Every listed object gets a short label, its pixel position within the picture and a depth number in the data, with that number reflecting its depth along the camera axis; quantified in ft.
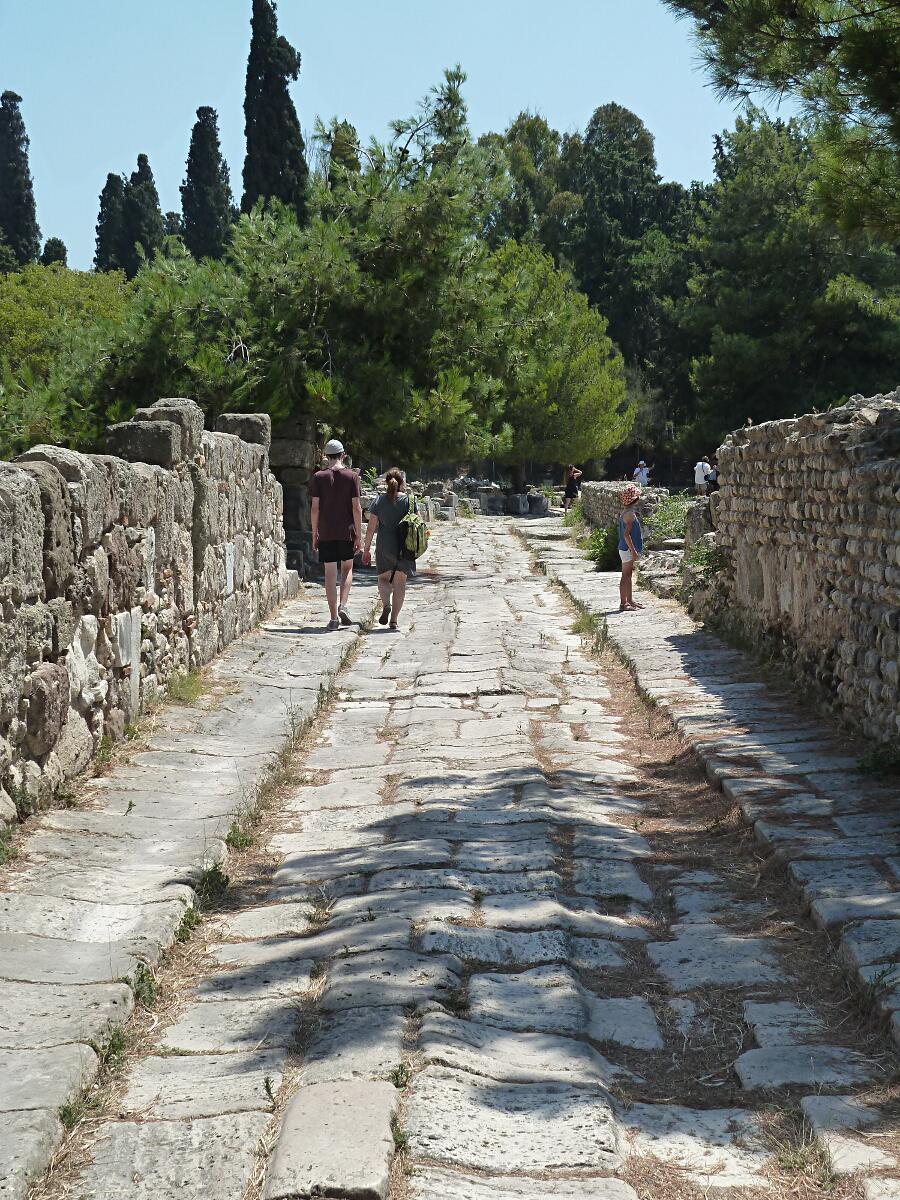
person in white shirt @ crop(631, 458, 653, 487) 112.55
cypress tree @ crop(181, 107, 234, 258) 161.68
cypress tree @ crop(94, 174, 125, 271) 173.17
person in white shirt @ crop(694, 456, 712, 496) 88.86
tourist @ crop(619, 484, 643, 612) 41.96
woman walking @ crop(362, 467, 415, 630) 39.45
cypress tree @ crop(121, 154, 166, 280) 170.81
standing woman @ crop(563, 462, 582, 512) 127.80
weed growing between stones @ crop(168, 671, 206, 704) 27.66
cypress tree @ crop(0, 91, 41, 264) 166.61
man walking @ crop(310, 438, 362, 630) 39.01
